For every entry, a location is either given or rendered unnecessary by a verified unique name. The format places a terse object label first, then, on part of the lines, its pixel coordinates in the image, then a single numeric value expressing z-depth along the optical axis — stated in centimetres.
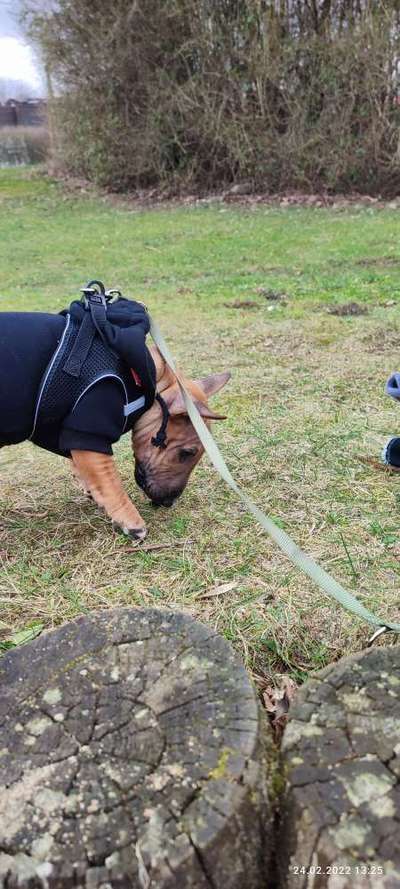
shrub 416
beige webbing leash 45
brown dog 77
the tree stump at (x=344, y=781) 30
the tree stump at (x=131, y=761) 30
